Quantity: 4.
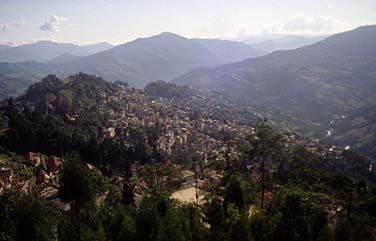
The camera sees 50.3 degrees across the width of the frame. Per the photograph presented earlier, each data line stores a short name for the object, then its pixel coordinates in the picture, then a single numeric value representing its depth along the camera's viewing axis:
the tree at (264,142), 31.94
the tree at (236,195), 26.80
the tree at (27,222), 19.88
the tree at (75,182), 21.61
